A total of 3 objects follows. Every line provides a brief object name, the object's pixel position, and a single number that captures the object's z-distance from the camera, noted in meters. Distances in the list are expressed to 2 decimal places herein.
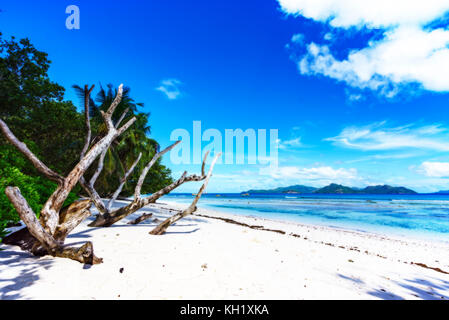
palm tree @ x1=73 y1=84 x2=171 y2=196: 16.31
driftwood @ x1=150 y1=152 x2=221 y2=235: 7.25
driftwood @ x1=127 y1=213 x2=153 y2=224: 9.12
